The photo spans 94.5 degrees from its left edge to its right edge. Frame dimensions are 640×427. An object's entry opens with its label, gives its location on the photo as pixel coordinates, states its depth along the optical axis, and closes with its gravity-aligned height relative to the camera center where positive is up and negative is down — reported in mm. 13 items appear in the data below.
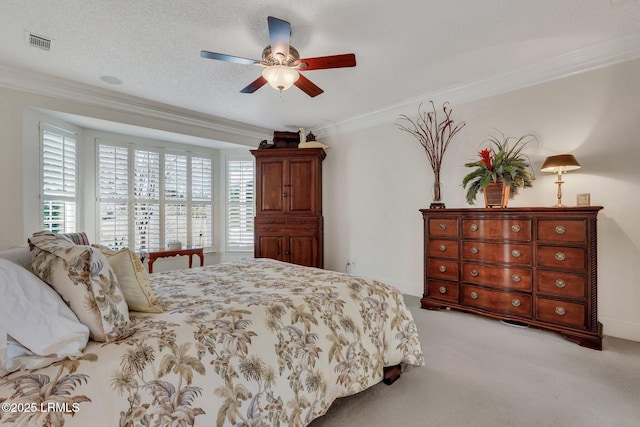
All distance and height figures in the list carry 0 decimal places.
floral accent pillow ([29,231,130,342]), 1062 -263
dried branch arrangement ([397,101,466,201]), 3705 +1075
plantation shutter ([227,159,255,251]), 5477 +251
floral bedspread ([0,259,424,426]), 896 -563
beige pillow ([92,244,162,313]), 1336 -316
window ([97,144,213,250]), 4297 +281
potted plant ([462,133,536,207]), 2863 +406
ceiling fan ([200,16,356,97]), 2145 +1159
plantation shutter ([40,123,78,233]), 3498 +446
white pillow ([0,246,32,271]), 1258 -182
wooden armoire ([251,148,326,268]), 4715 +121
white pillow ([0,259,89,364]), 901 -328
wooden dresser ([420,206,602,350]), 2469 -493
